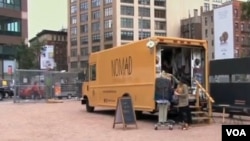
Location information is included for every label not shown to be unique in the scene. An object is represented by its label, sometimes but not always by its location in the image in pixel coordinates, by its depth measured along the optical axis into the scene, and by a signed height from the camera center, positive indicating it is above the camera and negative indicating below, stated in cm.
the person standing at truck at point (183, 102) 1566 -89
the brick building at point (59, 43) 15112 +1074
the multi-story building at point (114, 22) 12550 +1485
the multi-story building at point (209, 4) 14600 +2229
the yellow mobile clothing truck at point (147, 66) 1678 +37
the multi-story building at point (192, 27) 12550 +1311
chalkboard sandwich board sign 1533 -119
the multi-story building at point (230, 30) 5519 +788
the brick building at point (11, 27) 5941 +639
